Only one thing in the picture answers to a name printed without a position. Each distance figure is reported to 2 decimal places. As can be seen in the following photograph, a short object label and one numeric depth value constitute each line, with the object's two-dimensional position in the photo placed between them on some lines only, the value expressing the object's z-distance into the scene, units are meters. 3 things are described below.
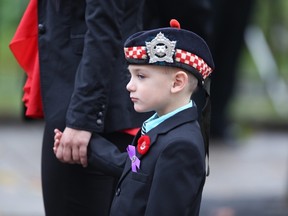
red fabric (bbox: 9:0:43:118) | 7.28
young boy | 5.87
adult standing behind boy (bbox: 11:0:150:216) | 6.80
